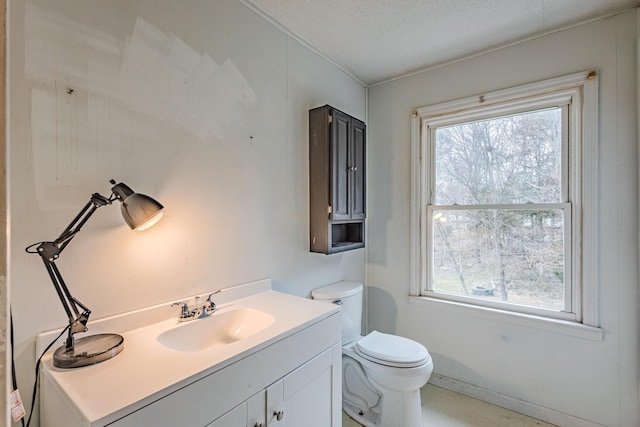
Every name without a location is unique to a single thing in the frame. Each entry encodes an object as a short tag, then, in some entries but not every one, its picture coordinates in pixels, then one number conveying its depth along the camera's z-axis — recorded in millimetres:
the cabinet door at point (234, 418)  964
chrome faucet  1333
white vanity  814
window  1870
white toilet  1719
